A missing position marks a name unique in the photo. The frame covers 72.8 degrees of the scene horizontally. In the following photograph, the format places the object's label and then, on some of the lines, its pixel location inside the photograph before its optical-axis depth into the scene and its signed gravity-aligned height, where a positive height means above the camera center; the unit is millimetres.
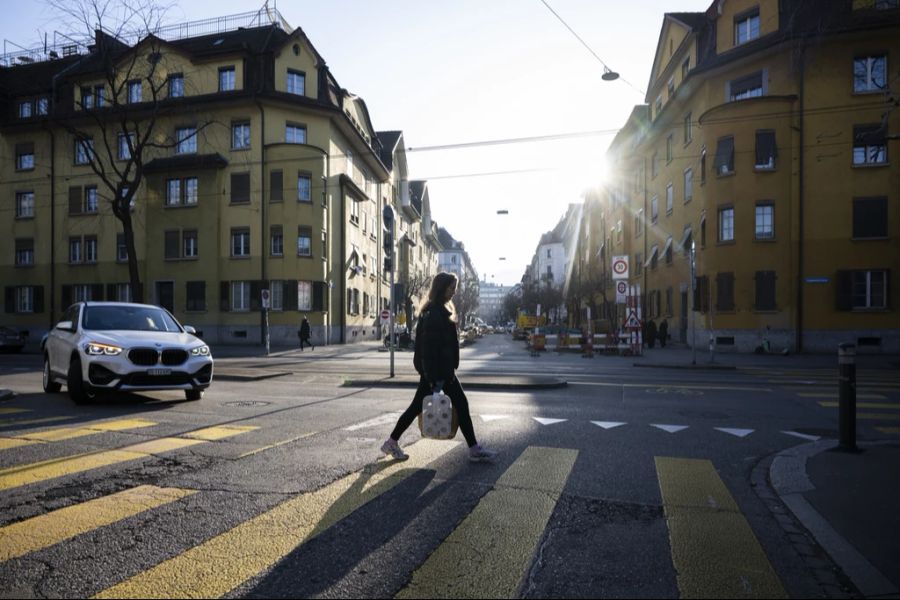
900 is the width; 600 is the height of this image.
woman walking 5738 -478
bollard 6309 -905
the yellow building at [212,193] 34938 +6755
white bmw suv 9281 -752
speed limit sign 23469 +1547
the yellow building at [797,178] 26953 +5933
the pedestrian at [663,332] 33750 -1386
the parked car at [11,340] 29016 -1677
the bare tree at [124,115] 24422 +10517
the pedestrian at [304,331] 30844 -1281
